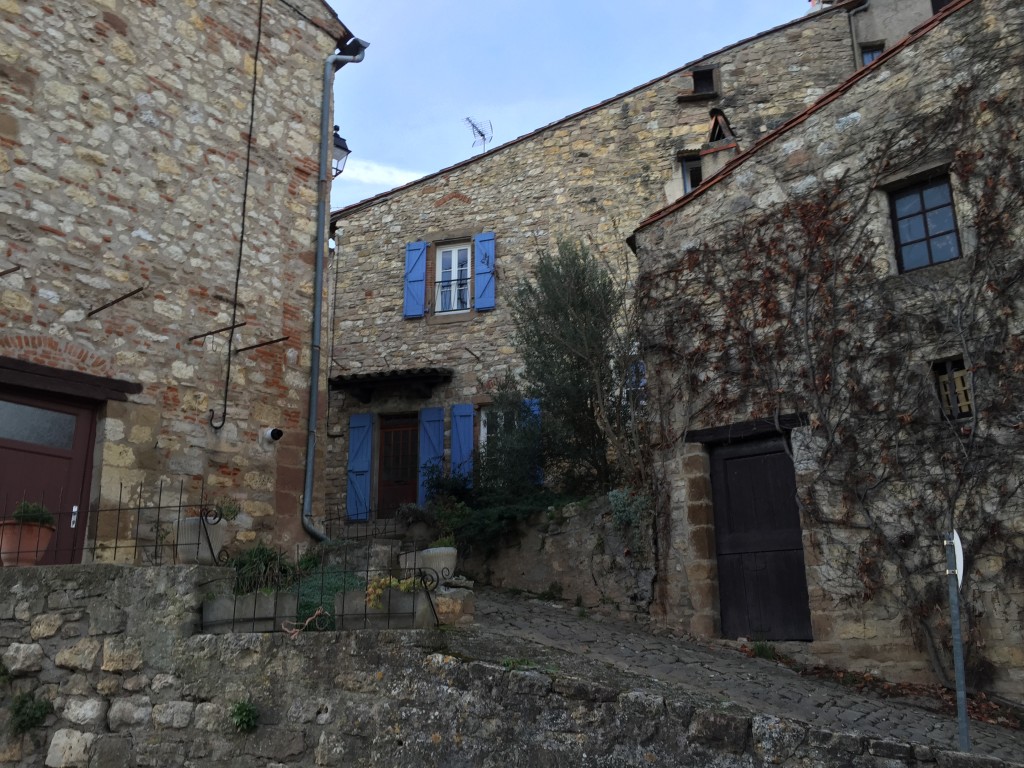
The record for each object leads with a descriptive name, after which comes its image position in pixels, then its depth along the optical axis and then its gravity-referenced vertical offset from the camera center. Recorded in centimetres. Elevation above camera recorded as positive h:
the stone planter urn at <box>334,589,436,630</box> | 482 -16
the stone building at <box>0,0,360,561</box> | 694 +269
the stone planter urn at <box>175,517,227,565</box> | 646 +30
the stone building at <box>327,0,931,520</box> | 1303 +507
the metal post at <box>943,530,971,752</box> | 451 -37
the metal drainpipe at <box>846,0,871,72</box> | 1304 +754
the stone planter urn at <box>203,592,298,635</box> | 507 -15
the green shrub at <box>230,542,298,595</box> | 548 +9
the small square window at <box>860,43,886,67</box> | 1307 +734
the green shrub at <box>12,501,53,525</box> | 592 +46
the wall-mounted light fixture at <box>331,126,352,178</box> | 1362 +631
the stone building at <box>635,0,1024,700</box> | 693 +170
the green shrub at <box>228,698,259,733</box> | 480 -68
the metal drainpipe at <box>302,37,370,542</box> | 851 +336
